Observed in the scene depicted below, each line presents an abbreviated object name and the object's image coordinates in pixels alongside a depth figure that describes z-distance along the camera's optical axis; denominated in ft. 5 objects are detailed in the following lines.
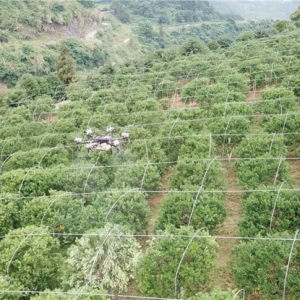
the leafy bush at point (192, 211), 42.62
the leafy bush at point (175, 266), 35.42
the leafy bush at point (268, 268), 34.19
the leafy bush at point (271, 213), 40.09
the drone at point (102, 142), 56.39
